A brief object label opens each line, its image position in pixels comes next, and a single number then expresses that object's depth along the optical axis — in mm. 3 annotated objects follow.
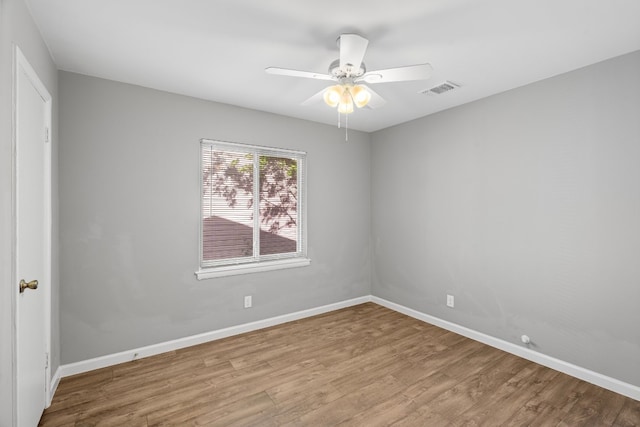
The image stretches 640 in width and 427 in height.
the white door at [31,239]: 1613
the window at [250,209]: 3283
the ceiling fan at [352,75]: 1848
